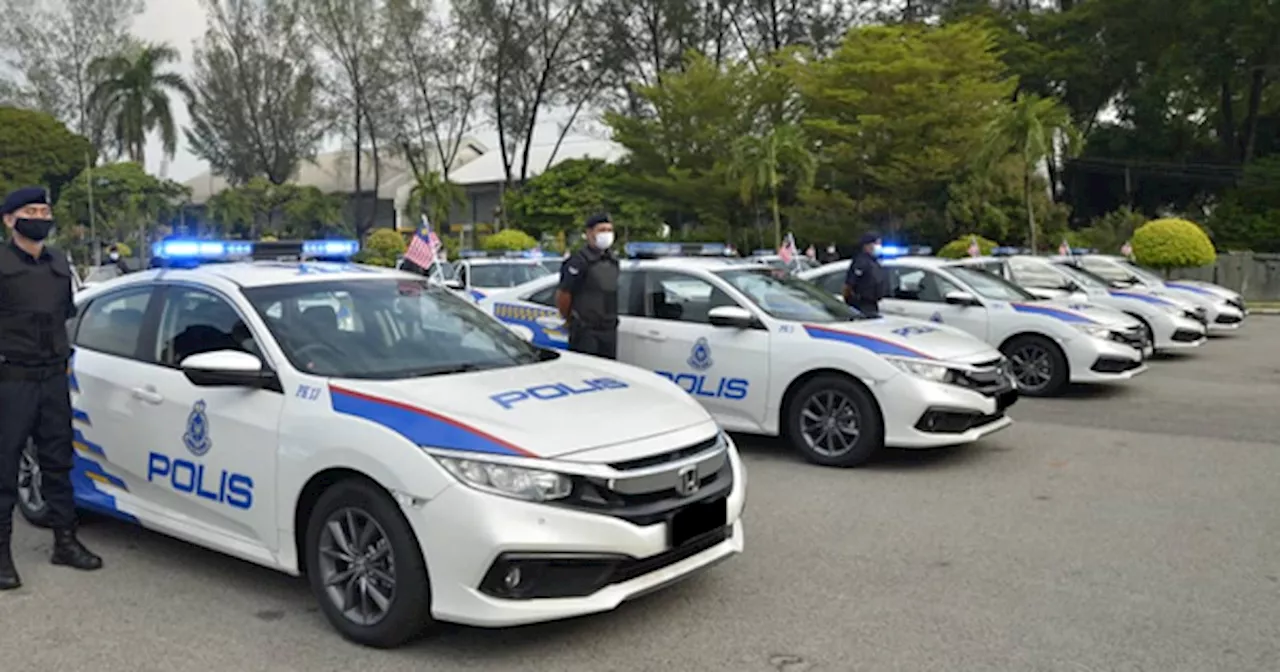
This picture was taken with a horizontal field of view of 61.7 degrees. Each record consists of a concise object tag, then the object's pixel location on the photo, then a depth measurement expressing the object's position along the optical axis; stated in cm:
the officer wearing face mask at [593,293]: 797
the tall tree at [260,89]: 5441
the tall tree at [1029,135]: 2978
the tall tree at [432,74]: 4953
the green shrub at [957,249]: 2916
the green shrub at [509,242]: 3450
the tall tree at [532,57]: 4734
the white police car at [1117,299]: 1334
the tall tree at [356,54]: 5066
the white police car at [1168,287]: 1583
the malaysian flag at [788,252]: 1824
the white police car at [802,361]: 728
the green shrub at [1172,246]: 2497
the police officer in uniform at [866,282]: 1034
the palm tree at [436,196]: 4778
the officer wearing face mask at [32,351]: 489
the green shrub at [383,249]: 3399
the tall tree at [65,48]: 5709
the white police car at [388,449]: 389
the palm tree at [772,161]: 3544
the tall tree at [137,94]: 5619
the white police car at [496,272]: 1619
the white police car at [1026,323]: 1052
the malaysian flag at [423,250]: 1391
